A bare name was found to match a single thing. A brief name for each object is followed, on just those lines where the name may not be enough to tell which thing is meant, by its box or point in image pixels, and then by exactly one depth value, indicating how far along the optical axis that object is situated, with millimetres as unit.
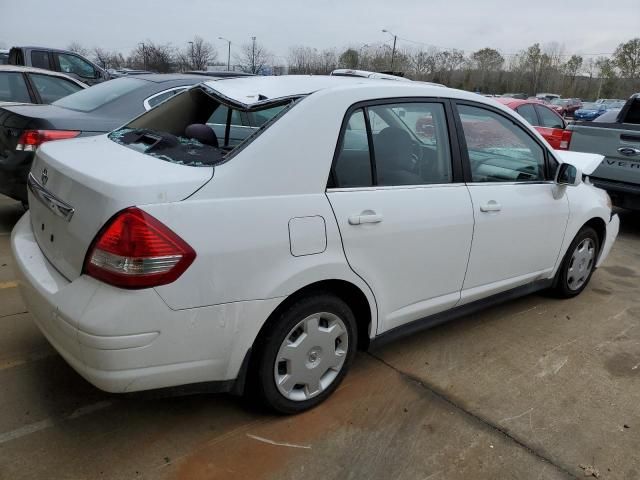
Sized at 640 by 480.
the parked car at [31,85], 6527
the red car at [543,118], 8898
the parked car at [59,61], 11750
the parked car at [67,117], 4484
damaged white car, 2078
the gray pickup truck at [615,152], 6422
